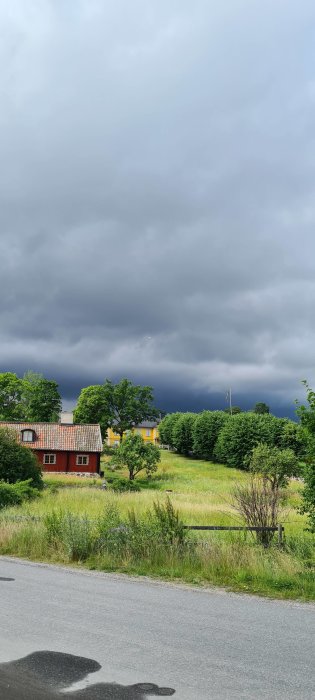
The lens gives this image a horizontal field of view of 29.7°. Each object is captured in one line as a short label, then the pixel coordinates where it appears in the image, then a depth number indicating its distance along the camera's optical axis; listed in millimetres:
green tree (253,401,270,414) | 170125
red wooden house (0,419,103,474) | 67375
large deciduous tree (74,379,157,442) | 100125
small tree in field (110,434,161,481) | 66812
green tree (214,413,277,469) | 83625
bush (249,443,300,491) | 33006
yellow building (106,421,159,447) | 160125
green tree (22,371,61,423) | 97750
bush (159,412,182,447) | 115562
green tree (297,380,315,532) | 12375
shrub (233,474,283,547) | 15570
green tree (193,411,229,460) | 95062
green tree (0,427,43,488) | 38500
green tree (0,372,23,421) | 95188
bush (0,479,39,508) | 27962
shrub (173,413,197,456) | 103375
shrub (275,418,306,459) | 77662
